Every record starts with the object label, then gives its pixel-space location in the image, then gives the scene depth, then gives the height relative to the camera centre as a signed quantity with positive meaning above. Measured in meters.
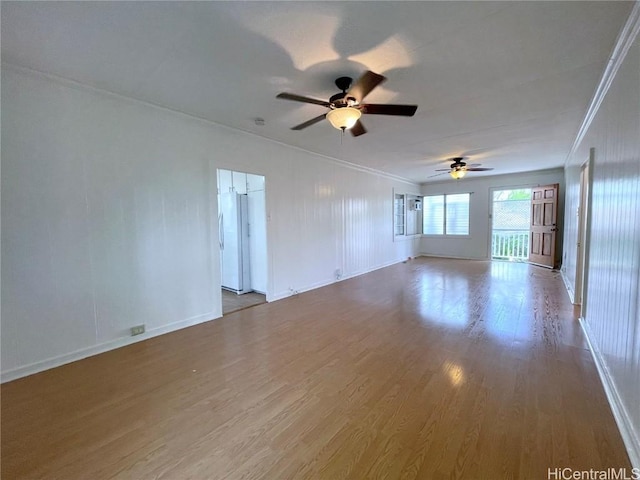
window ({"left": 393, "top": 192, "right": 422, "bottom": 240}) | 8.17 +0.16
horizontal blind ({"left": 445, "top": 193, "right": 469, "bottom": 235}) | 8.60 +0.17
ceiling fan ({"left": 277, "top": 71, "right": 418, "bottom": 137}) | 2.32 +1.00
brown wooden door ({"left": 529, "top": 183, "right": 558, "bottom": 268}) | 6.78 -0.13
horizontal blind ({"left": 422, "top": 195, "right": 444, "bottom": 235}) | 9.15 +0.16
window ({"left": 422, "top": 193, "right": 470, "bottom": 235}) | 8.66 +0.16
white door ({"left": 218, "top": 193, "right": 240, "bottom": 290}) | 5.07 -0.33
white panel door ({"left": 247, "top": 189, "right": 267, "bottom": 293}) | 4.62 -0.30
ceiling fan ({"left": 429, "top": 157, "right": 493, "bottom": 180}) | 5.62 +1.04
